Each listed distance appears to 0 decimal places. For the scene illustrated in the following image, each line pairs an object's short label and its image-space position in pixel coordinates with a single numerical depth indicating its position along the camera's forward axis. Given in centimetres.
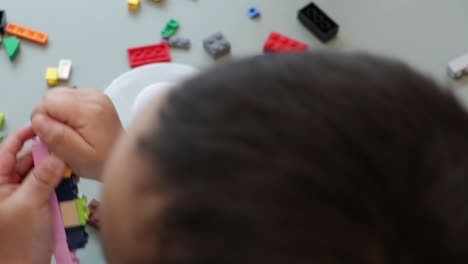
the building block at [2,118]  75
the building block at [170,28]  79
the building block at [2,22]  78
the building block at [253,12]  80
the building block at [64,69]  77
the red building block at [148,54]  78
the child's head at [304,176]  43
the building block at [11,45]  77
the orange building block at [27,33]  78
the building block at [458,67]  77
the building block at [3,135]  74
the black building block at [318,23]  79
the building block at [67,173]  67
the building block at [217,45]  78
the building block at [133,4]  80
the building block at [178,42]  78
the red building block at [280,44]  78
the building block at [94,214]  72
